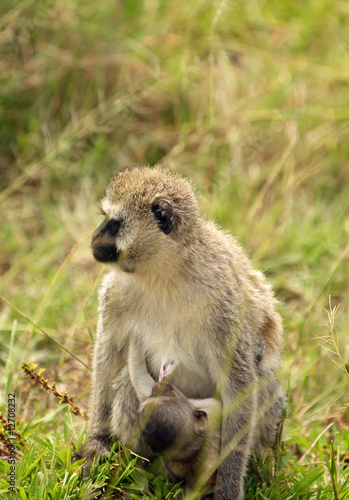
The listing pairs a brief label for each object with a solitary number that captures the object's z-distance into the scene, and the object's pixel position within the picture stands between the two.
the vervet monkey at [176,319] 6.80
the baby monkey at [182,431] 6.41
